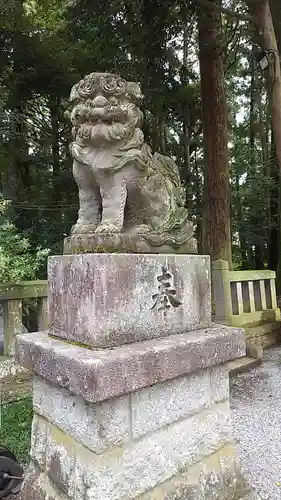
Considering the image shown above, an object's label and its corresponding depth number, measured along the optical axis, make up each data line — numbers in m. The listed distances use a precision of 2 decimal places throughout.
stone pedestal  1.42
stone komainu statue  1.74
